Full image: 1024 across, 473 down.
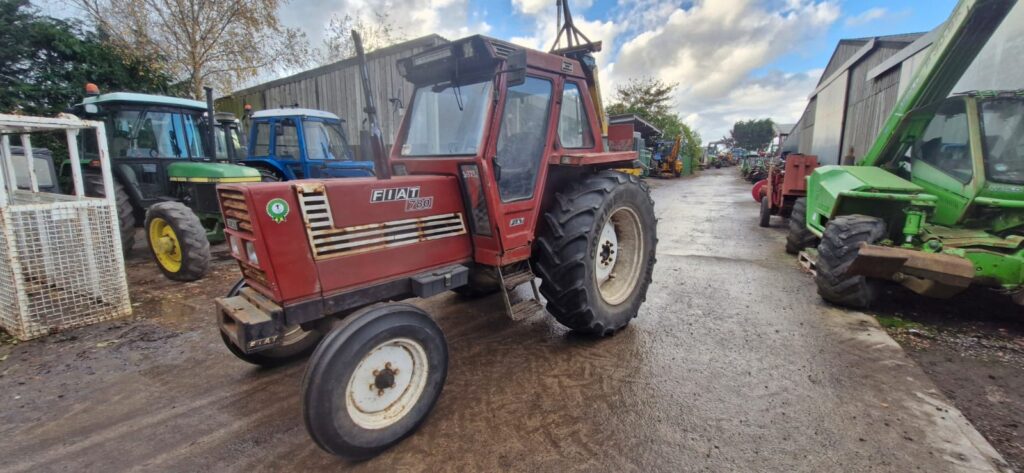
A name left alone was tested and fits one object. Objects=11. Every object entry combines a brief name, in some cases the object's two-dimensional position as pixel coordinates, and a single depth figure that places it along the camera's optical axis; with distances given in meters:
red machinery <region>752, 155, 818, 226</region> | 7.01
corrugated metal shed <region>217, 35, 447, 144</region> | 10.61
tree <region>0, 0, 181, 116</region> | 11.06
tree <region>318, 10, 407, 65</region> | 14.97
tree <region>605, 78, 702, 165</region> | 31.06
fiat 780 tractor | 2.08
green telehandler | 3.31
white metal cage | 3.44
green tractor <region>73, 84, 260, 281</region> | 5.71
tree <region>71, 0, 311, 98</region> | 10.24
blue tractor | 7.36
